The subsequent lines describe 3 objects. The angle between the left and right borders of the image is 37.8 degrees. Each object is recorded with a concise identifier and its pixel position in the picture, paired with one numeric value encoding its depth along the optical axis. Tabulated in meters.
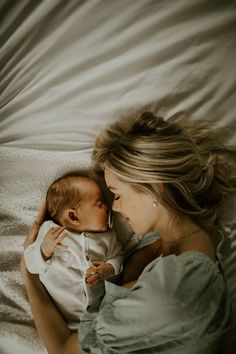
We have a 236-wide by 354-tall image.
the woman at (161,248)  0.90
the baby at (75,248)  1.13
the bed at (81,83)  1.11
